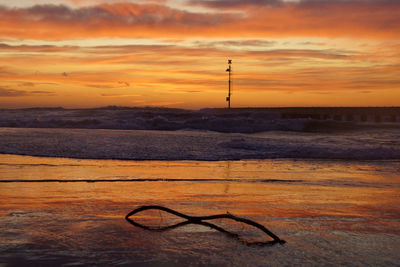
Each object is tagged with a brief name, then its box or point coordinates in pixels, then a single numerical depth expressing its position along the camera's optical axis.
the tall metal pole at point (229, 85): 60.22
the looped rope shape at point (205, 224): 4.69
